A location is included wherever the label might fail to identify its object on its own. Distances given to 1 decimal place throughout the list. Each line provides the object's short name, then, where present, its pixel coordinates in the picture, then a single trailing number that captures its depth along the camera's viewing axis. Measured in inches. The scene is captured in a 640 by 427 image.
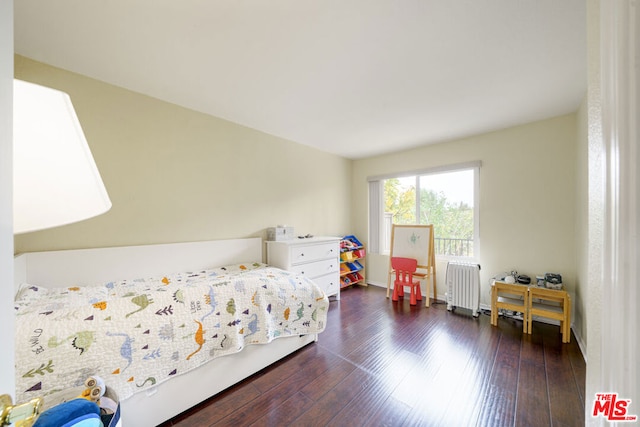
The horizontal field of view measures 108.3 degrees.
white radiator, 116.3
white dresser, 116.5
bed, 51.5
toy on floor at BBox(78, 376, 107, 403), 40.0
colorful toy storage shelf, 155.7
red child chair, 131.6
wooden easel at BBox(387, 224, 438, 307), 133.5
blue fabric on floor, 31.1
